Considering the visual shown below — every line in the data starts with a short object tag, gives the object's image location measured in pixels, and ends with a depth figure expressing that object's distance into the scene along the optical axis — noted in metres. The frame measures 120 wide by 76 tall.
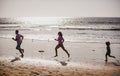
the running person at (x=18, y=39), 9.66
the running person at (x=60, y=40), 9.44
